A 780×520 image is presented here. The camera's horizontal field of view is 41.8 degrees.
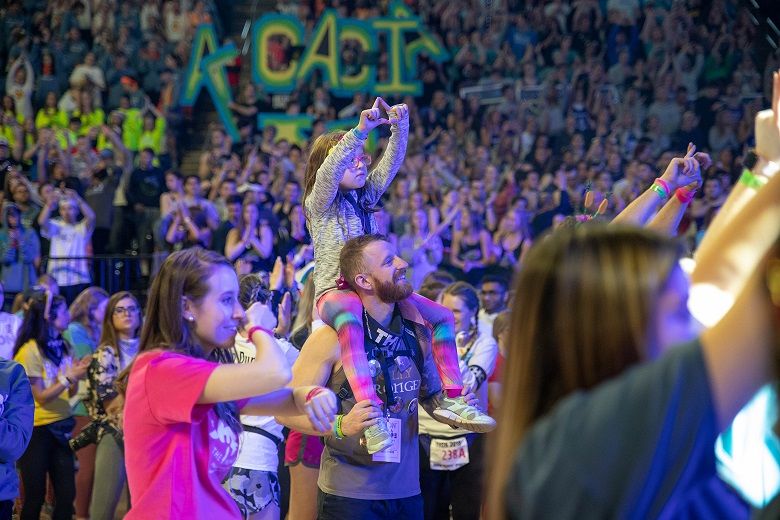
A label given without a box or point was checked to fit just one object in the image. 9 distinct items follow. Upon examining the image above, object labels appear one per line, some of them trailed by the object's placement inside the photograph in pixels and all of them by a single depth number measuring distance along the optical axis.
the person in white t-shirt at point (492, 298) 8.13
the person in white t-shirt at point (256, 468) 5.15
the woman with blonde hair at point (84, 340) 7.33
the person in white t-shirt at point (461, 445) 6.15
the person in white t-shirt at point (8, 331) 7.03
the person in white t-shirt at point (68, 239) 11.47
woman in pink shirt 2.87
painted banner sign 16.38
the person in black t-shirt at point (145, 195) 12.66
